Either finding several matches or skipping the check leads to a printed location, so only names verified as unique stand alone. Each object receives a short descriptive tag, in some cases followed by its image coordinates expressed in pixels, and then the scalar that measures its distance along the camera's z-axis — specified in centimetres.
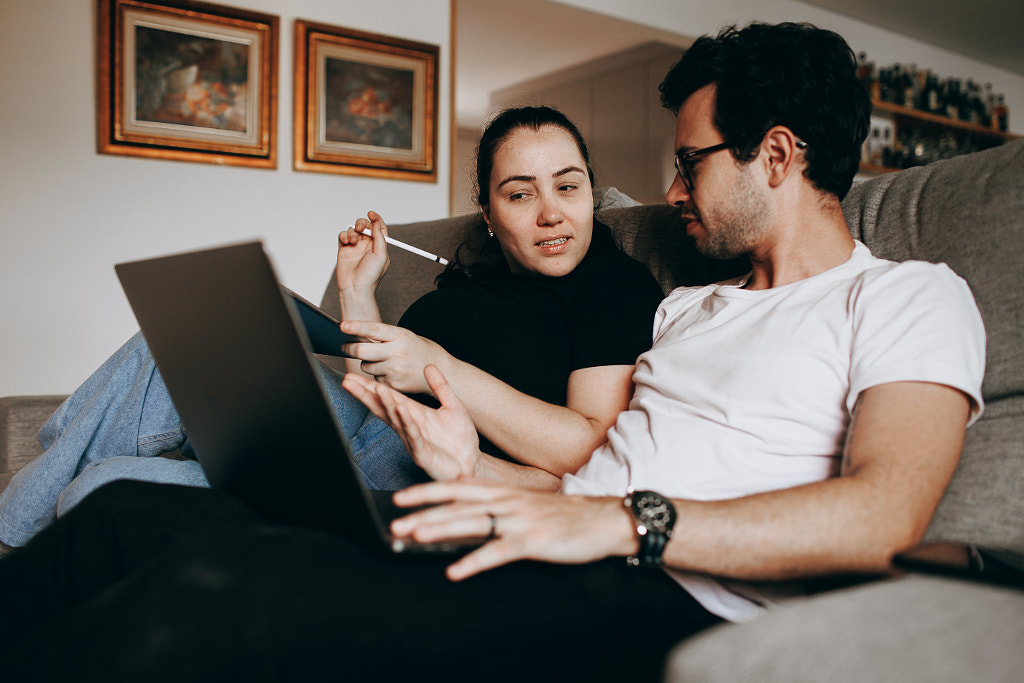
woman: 112
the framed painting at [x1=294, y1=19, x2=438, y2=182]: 323
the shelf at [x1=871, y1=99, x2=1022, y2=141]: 484
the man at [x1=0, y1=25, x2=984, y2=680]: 57
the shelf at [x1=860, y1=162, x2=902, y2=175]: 483
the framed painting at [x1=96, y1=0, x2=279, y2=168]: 285
